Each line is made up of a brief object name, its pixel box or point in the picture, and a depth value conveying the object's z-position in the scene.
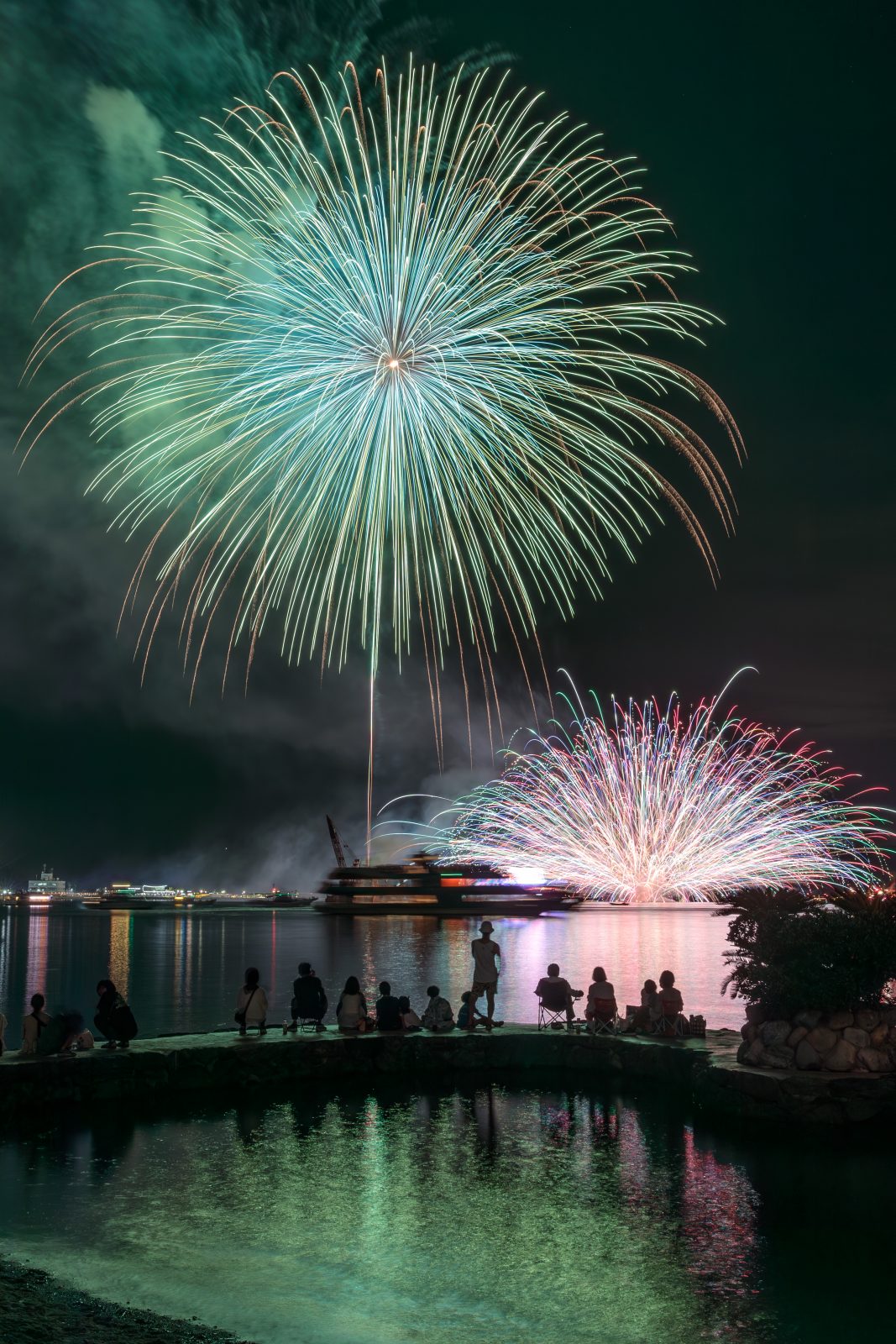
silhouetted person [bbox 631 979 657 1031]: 14.99
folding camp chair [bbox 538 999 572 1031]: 15.78
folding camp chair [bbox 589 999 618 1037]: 15.27
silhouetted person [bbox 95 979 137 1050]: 14.59
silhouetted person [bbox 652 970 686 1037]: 14.71
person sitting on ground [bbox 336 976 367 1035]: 15.39
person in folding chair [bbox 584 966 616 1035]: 15.27
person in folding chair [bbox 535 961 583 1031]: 16.08
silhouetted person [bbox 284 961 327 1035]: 15.88
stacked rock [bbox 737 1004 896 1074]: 12.33
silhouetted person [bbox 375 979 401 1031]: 15.55
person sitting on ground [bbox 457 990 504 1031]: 15.83
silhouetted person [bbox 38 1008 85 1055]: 13.26
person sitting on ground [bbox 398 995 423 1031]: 15.66
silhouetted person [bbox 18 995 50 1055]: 13.40
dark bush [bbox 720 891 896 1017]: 12.80
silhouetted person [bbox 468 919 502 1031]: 15.95
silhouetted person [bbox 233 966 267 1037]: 15.39
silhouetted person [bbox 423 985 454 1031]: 15.76
